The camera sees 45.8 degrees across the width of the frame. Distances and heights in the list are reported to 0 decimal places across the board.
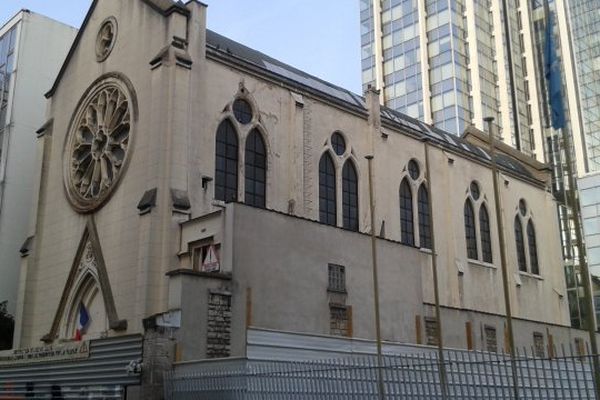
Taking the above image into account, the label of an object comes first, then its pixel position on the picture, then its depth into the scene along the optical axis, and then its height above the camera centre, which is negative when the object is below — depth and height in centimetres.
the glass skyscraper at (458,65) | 7588 +3868
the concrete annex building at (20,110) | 4047 +1896
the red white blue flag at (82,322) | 2959 +446
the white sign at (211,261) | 2486 +578
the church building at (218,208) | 2481 +951
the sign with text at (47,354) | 2397 +282
